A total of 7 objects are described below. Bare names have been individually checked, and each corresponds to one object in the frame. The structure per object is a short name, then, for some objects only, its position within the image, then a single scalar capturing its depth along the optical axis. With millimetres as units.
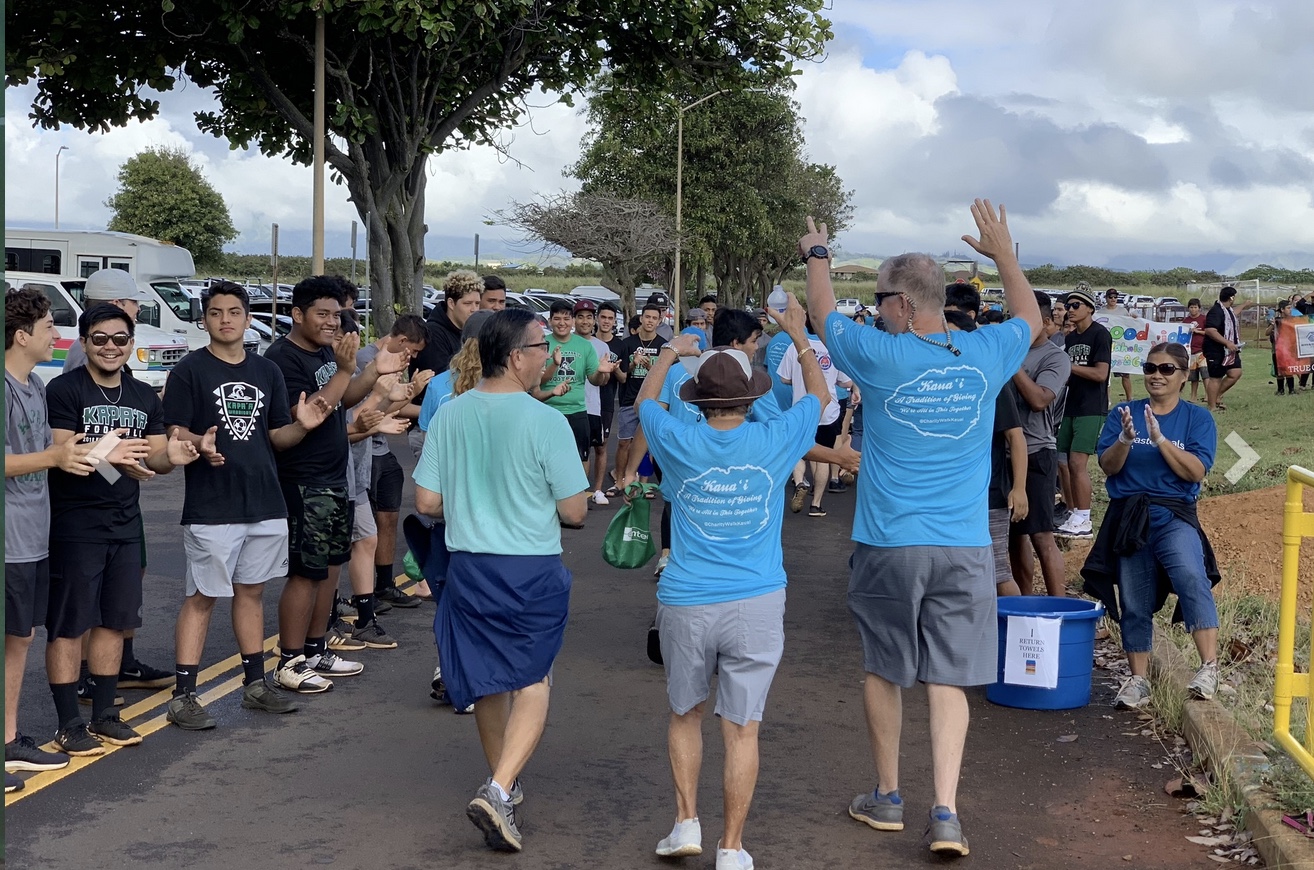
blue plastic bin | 6496
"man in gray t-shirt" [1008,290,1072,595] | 8102
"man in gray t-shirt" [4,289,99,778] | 5531
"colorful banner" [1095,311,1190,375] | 19422
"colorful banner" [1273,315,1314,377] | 23766
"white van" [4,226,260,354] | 26109
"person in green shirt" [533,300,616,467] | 11461
